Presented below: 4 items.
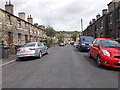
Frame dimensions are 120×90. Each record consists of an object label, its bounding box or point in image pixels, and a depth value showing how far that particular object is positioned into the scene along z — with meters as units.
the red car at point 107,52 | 4.44
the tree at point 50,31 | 28.94
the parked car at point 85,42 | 11.40
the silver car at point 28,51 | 7.50
